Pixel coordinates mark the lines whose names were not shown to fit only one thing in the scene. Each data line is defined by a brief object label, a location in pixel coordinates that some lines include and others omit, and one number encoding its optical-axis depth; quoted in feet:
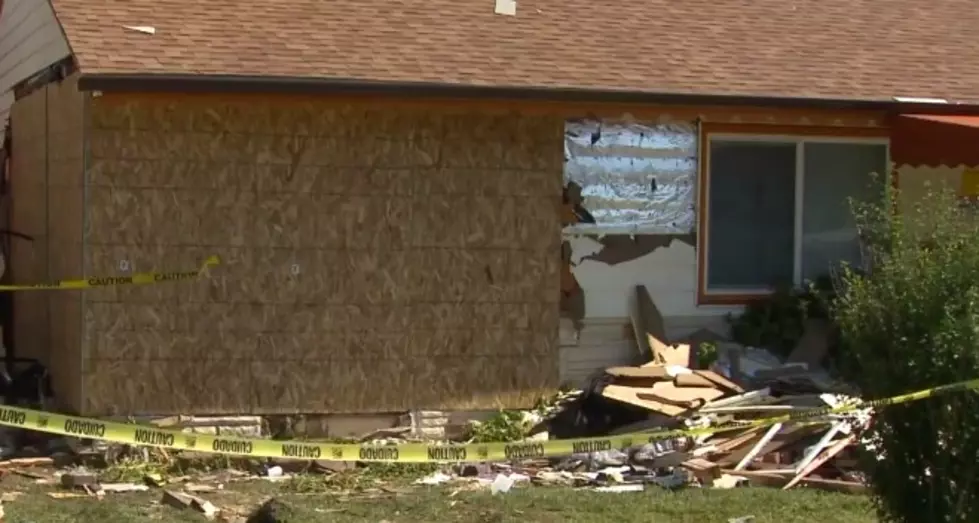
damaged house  37.63
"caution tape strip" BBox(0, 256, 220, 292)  36.99
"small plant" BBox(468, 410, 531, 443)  39.50
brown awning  42.93
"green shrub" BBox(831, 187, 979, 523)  25.40
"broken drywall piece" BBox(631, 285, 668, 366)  41.81
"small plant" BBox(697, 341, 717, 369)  41.45
